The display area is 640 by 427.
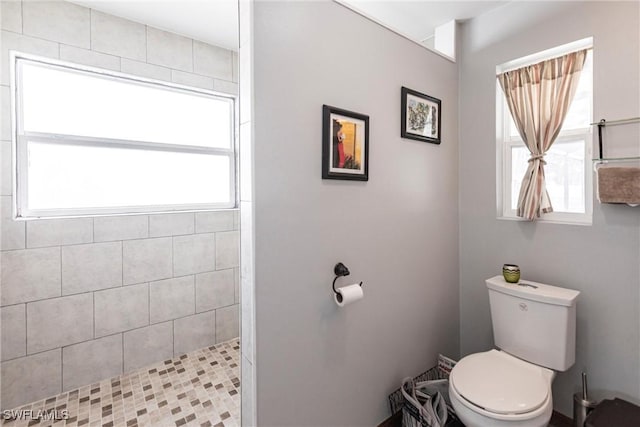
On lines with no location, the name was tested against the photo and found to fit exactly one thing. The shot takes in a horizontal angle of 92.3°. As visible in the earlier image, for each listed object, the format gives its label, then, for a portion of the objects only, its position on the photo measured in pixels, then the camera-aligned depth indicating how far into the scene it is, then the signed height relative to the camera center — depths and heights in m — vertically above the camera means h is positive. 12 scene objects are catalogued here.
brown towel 1.48 +0.12
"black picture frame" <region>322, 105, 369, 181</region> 1.49 +0.34
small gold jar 1.85 -0.38
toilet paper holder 1.53 -0.30
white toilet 1.36 -0.84
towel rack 1.56 +0.45
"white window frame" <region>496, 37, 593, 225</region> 1.77 +0.40
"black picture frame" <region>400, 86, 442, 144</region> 1.87 +0.60
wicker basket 1.64 -1.13
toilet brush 1.68 -1.08
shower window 2.01 +0.52
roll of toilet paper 1.46 -0.41
